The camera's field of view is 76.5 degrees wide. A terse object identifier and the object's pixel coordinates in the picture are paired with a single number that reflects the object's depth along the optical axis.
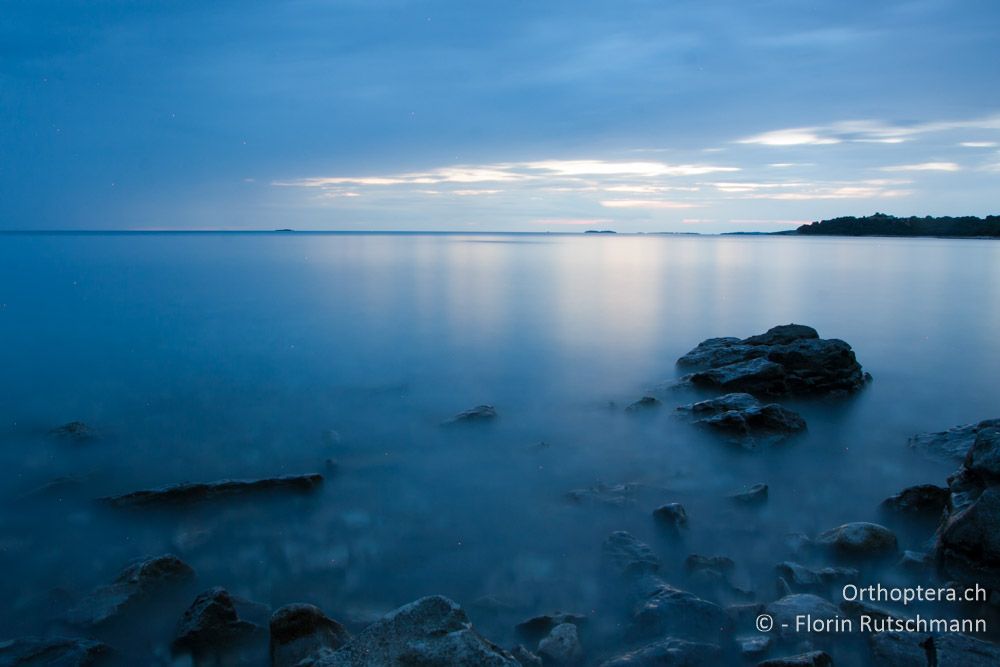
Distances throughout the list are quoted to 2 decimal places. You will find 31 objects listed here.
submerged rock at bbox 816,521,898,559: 5.89
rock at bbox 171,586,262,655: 4.68
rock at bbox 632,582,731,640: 4.81
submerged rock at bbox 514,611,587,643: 4.90
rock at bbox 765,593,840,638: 4.79
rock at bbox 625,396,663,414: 10.78
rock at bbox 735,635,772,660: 4.55
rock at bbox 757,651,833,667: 4.21
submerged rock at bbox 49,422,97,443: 9.10
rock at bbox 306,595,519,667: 3.63
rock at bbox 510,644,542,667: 4.45
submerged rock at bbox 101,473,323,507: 7.02
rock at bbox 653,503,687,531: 6.48
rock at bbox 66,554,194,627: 5.04
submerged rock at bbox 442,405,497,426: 10.12
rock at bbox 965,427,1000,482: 6.19
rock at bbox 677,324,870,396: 11.80
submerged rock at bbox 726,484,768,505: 7.11
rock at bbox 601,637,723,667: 4.45
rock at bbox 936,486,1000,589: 5.31
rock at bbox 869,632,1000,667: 4.09
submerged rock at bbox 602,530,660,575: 5.71
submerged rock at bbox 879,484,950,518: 6.80
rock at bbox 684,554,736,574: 5.66
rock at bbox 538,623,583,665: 4.56
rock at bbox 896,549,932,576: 5.61
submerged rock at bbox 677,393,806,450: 9.09
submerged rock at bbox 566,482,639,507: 7.16
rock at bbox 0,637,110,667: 4.45
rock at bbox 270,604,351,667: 4.51
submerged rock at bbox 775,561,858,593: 5.39
